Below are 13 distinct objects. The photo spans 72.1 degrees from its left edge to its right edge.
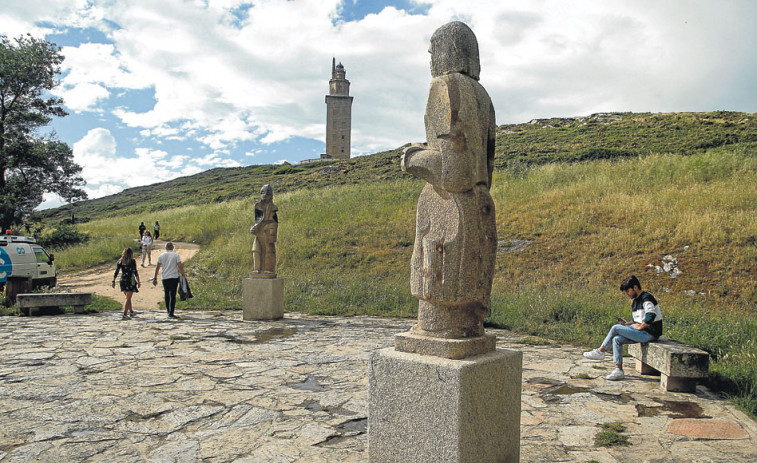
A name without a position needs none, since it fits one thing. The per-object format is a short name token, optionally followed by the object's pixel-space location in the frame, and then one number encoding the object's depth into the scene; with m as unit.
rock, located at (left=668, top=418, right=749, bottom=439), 4.32
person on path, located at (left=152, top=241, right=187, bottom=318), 11.45
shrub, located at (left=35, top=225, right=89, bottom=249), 26.75
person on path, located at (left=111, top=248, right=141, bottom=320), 11.29
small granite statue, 11.11
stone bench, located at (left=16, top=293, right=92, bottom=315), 11.73
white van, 15.08
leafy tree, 26.05
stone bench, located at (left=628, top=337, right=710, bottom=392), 5.43
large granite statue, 3.38
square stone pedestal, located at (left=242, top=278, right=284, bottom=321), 10.99
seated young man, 6.26
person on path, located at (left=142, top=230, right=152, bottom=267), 21.62
